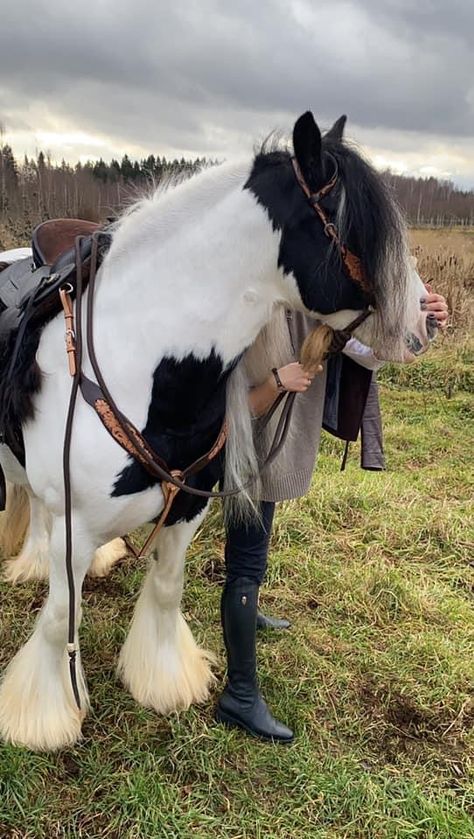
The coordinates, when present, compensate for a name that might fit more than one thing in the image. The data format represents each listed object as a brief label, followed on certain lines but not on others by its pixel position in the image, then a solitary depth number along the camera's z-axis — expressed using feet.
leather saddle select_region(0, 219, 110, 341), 6.13
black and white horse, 5.14
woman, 7.27
